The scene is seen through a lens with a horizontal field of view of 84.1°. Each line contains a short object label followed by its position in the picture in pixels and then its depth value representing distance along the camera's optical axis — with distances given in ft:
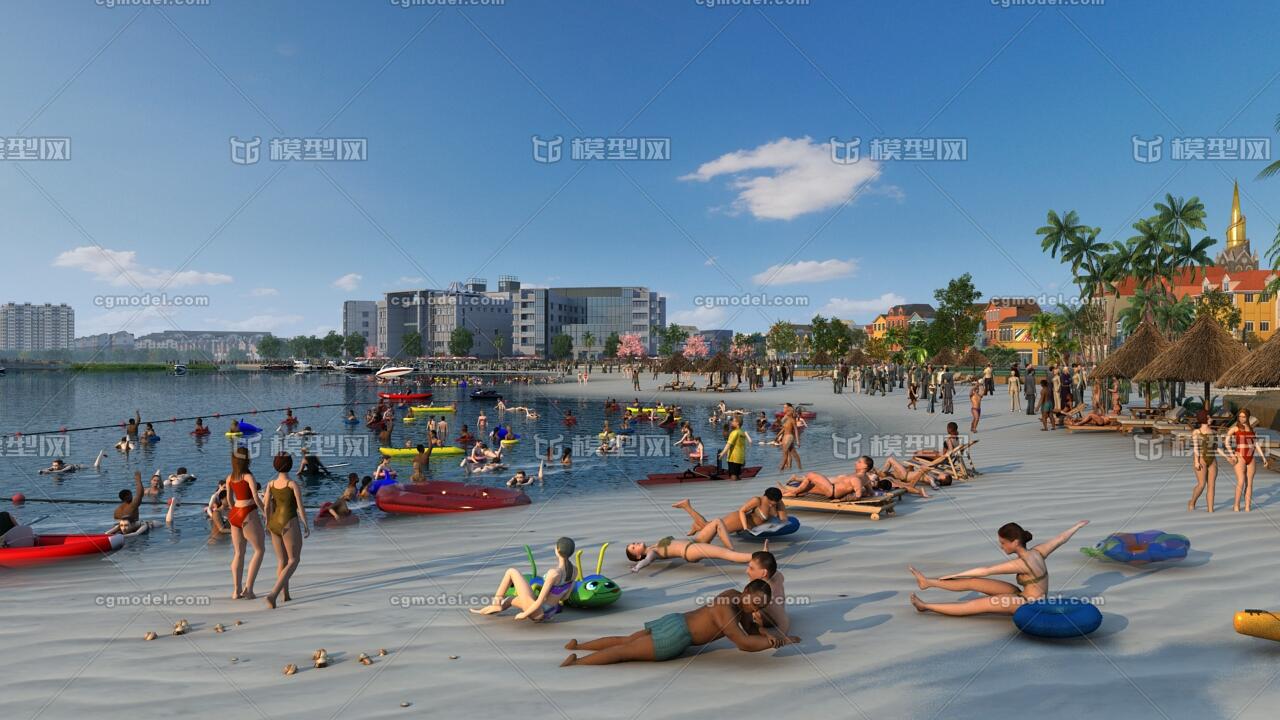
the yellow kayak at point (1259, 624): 19.10
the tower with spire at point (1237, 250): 445.37
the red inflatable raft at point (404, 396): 179.01
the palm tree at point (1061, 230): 164.55
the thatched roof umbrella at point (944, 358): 141.82
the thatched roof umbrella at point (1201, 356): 61.62
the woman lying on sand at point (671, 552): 28.25
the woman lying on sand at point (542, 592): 22.75
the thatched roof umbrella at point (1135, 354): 72.18
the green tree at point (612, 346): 485.56
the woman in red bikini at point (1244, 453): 35.12
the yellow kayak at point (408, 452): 86.63
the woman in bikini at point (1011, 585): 22.03
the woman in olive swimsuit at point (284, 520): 24.81
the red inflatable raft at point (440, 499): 46.11
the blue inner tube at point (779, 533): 32.35
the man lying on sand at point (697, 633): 19.01
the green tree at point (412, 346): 540.52
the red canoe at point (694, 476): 54.39
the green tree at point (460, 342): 496.23
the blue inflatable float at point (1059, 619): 19.95
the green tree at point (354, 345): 620.49
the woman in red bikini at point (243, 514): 25.07
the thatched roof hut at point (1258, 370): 49.55
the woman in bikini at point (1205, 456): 34.99
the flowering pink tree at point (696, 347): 402.85
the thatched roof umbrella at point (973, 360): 149.18
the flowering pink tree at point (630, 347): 444.14
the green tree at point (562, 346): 487.61
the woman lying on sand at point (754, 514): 31.76
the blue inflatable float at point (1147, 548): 26.48
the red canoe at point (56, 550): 34.53
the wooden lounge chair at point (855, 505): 37.63
